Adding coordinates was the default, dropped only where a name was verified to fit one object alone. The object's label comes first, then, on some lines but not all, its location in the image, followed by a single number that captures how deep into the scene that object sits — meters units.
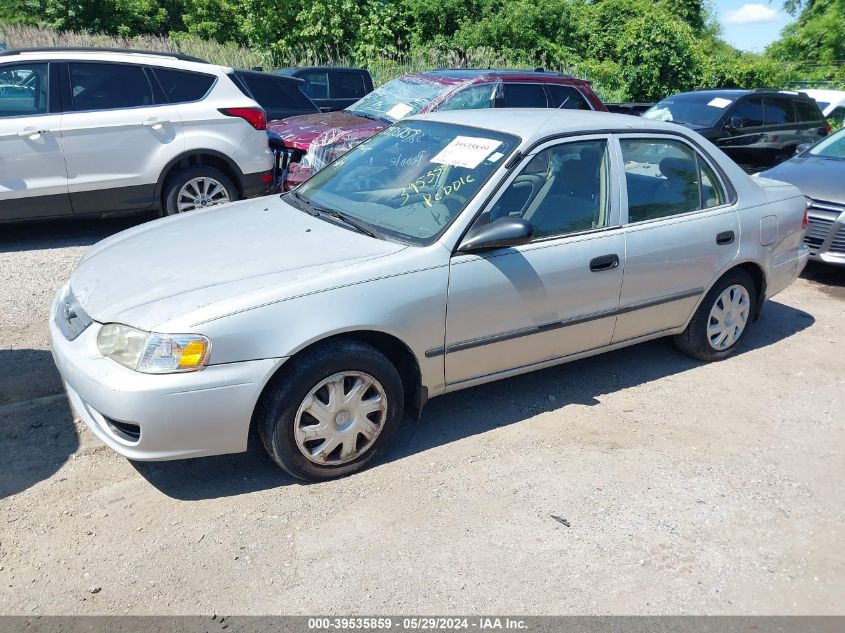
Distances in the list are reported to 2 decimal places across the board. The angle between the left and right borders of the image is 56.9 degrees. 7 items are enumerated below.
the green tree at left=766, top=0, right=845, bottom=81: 27.86
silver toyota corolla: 3.39
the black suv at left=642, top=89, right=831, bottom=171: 11.19
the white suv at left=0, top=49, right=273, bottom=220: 6.88
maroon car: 8.09
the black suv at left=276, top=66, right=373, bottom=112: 13.65
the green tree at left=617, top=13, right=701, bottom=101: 20.06
